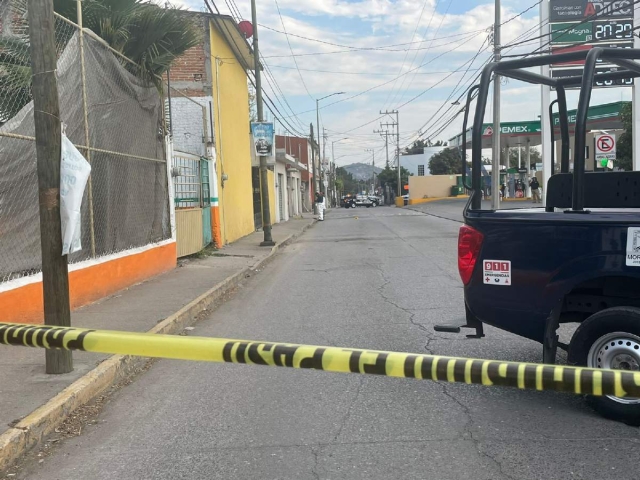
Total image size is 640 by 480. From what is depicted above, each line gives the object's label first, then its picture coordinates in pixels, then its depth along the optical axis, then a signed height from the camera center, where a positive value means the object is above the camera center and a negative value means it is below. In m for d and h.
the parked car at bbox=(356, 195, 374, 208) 75.94 -0.36
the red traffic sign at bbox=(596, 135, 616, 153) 16.92 +1.39
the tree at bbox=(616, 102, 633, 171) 32.03 +2.85
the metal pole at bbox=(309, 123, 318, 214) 52.78 +5.20
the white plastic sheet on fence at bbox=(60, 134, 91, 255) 4.92 +0.11
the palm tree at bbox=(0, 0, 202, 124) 7.01 +2.81
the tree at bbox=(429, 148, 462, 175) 93.50 +5.47
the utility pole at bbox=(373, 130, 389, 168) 98.38 +9.57
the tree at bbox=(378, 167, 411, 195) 97.27 +3.57
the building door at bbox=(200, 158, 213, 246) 15.23 +0.08
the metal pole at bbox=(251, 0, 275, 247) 17.19 +1.12
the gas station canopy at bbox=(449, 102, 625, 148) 35.42 +4.45
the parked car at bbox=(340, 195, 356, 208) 72.25 -0.39
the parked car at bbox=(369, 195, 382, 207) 78.11 -0.47
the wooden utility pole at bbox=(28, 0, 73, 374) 4.79 +0.46
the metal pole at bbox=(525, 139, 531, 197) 45.50 +1.12
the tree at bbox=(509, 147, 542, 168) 90.95 +6.04
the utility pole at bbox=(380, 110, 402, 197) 72.69 +8.49
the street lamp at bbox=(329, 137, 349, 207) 103.69 +3.07
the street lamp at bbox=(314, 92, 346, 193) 64.08 +6.75
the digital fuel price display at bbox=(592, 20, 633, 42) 25.56 +7.24
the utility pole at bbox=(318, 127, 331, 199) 76.75 +4.51
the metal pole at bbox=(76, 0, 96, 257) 8.06 +1.25
